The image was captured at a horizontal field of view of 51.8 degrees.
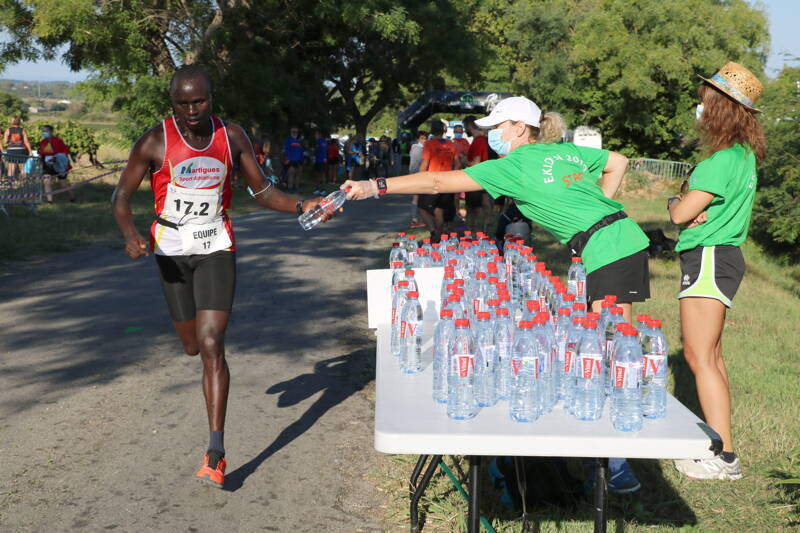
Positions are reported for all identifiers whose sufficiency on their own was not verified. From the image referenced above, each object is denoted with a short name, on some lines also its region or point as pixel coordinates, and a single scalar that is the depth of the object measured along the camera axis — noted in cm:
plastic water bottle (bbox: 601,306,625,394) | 342
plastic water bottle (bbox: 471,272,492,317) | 422
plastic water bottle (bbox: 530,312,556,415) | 323
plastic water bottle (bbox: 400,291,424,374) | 394
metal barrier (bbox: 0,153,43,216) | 1630
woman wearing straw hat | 456
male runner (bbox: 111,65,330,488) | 482
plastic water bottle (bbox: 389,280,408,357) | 417
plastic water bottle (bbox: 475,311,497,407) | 330
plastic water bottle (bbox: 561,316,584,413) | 329
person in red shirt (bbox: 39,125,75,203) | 2066
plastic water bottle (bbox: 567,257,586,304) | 450
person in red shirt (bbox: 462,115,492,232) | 1479
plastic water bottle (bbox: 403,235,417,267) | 565
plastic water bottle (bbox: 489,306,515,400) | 336
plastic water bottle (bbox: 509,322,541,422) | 312
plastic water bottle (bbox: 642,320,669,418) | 315
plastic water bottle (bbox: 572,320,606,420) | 313
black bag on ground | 447
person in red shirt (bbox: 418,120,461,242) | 1379
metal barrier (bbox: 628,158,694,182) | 3391
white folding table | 285
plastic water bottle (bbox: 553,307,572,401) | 338
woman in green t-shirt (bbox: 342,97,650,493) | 455
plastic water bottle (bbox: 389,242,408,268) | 568
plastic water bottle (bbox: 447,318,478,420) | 313
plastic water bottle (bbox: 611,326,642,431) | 306
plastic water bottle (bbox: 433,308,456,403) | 339
